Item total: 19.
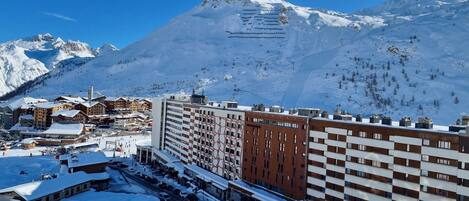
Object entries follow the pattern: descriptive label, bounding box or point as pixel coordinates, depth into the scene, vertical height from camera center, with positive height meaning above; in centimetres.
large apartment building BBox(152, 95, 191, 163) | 9488 -613
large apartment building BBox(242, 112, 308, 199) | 5981 -702
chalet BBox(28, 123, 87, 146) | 12206 -1124
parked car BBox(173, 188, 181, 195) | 7673 -1585
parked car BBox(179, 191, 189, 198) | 7456 -1588
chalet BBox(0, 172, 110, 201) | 6219 -1394
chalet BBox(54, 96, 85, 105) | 15755 -136
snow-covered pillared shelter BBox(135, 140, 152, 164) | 10906 -1370
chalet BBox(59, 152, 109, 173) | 8388 -1282
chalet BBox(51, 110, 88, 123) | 13650 -624
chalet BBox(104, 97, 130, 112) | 16976 -230
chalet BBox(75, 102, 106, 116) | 15288 -384
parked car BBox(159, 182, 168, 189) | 8044 -1571
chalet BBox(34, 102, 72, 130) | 14200 -639
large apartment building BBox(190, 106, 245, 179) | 7275 -683
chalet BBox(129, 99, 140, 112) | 17525 -257
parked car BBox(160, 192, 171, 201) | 7244 -1615
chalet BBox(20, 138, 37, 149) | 11369 -1265
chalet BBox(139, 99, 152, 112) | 18231 -248
